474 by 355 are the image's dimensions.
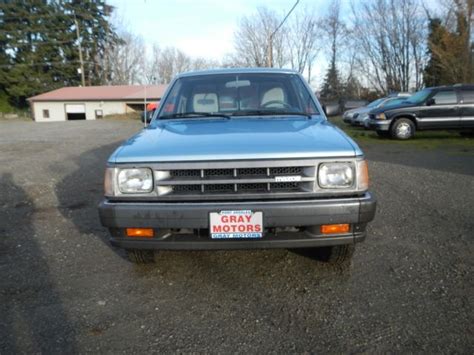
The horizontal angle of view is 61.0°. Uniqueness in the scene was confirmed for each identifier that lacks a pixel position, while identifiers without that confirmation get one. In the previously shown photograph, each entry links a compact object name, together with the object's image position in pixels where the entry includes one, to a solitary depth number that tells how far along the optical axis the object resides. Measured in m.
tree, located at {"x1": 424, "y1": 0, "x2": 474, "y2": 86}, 31.14
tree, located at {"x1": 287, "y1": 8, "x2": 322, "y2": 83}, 53.28
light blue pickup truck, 2.69
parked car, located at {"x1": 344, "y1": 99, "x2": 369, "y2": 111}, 20.99
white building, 45.28
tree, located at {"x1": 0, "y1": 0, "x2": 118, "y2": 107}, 52.22
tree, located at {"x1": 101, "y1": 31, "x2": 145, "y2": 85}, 60.34
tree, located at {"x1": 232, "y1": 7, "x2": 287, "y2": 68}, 46.66
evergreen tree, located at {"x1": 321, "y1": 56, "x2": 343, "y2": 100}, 56.91
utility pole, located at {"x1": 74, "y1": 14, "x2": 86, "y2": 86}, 52.35
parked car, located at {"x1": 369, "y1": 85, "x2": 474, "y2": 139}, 12.78
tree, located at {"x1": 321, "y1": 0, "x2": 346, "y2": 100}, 53.25
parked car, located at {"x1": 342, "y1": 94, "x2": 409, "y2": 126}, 17.68
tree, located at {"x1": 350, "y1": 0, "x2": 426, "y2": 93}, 47.10
